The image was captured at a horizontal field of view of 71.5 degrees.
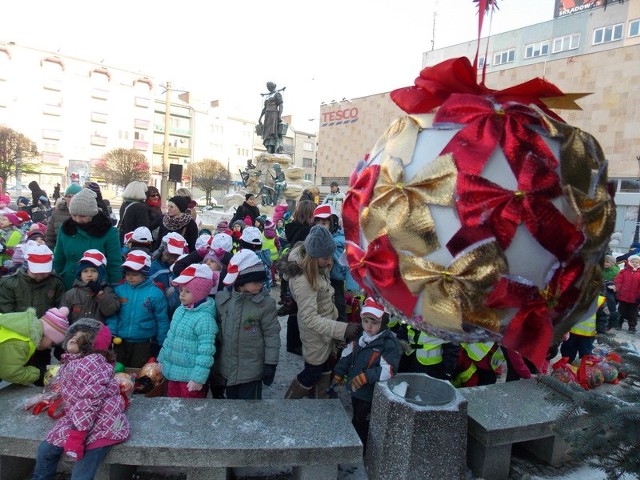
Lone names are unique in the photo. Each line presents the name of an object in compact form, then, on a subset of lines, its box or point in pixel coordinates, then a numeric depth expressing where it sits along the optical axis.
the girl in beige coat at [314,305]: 3.39
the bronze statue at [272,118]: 17.56
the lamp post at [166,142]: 21.77
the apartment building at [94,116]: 48.97
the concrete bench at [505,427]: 2.98
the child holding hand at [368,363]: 3.22
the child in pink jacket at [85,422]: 2.43
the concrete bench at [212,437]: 2.48
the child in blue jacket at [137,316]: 3.63
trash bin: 2.70
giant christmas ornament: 0.99
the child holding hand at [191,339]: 3.15
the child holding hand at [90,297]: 3.54
